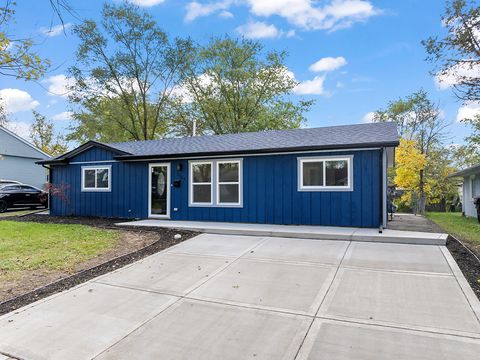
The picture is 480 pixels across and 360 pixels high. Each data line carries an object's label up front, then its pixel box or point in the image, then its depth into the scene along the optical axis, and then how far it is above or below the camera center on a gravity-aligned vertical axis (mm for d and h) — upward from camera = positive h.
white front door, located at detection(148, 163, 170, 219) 10711 -152
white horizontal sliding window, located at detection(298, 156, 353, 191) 8359 +372
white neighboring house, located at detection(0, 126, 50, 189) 20531 +1777
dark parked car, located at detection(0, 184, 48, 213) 14789 -518
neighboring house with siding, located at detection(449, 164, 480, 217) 13706 +44
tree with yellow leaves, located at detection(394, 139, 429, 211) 17984 +1189
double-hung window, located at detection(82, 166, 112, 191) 11797 +318
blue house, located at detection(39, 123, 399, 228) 8258 +289
